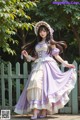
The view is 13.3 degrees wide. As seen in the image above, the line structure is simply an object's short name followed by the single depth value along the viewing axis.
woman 6.87
